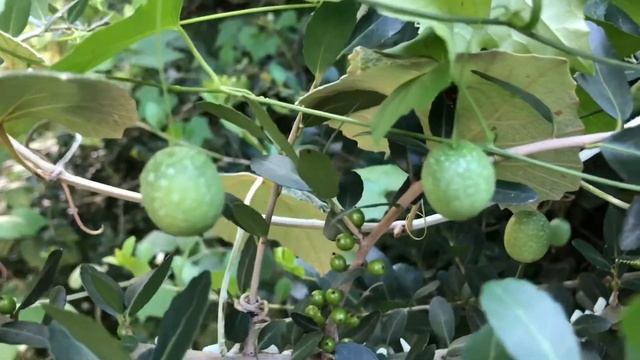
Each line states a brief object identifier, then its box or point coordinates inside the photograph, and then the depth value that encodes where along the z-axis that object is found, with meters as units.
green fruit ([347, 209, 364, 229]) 0.43
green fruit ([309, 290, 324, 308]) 0.45
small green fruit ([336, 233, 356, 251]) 0.42
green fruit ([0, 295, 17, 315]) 0.41
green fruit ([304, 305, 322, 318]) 0.44
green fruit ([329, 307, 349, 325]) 0.43
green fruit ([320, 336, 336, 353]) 0.41
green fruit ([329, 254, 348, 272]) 0.46
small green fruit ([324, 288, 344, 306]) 0.44
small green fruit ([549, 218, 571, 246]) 0.44
